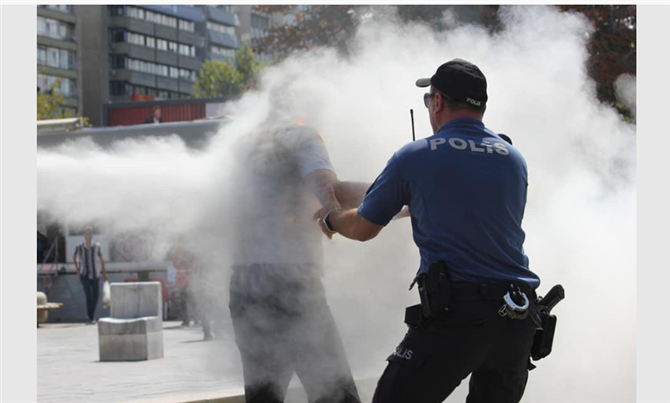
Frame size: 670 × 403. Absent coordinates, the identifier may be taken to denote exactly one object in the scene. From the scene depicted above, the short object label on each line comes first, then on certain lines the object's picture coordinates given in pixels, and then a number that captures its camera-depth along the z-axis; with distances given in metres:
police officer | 3.32
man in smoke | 4.42
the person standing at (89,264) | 14.95
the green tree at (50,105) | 41.53
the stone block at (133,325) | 9.32
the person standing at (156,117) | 17.77
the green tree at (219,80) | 60.72
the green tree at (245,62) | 62.84
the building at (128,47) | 72.25
